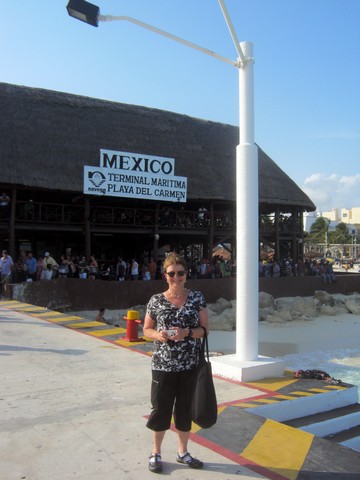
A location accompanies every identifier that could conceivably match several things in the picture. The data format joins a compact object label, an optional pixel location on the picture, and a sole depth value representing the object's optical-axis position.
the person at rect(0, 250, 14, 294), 15.30
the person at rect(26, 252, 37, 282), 16.91
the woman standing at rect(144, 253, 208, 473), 3.61
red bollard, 8.38
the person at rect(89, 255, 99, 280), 19.70
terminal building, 20.30
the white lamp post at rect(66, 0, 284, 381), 6.18
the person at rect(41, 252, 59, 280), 17.30
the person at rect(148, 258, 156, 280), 21.73
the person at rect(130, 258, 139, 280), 20.95
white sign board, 20.19
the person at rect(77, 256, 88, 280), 19.02
